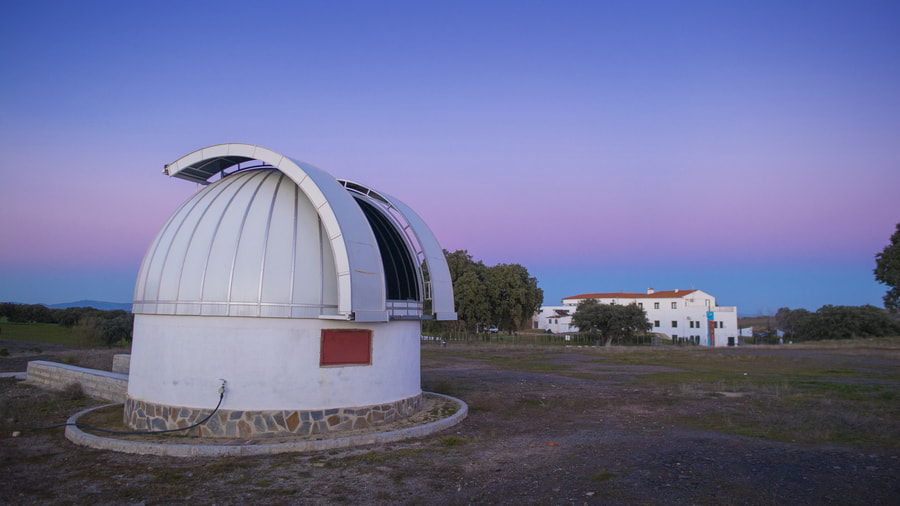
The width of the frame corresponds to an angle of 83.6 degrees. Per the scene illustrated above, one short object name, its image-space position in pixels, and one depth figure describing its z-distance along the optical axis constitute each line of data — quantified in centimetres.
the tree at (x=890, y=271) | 3669
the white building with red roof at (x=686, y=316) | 6894
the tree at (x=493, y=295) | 4900
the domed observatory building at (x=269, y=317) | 992
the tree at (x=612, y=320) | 5150
